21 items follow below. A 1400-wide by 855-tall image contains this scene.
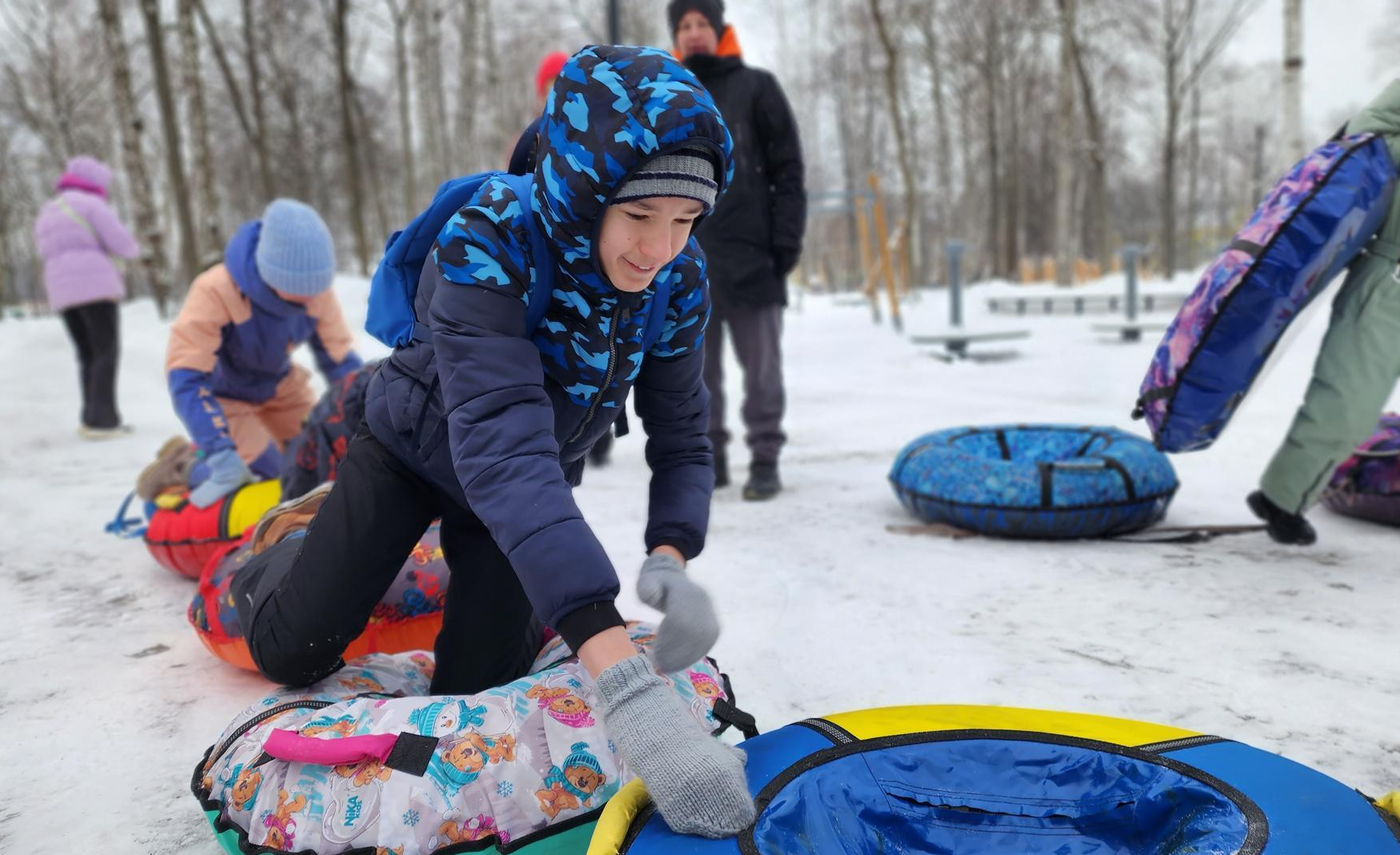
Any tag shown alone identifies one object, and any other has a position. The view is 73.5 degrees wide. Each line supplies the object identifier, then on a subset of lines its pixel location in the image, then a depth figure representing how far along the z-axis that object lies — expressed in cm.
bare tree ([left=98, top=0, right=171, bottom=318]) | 1066
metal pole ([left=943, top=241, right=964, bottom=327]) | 895
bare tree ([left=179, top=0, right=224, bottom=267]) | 1151
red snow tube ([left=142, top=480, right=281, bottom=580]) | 279
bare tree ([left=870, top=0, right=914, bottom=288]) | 1436
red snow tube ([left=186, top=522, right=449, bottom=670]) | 206
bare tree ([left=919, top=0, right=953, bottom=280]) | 2135
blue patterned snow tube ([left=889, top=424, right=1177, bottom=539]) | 291
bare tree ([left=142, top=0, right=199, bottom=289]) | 1062
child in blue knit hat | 299
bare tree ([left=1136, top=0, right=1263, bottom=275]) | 2088
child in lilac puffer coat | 616
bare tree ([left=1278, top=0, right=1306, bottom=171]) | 983
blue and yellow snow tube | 115
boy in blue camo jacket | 120
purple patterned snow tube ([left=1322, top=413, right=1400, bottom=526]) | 291
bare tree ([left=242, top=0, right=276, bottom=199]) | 1500
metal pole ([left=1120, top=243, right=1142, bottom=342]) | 931
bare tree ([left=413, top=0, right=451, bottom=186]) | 1772
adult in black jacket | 377
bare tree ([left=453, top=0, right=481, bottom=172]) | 1752
